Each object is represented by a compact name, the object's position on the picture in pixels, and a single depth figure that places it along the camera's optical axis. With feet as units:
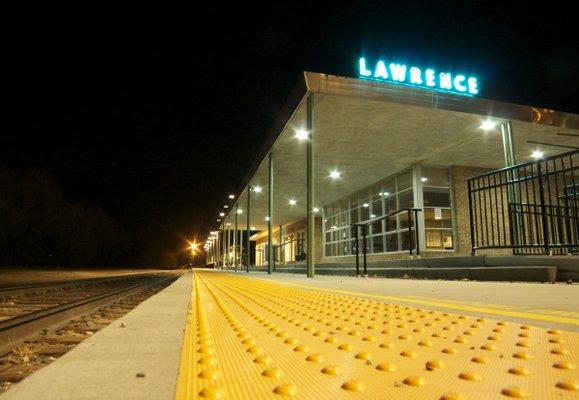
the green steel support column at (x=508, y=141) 40.16
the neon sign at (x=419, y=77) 34.78
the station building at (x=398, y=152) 35.17
